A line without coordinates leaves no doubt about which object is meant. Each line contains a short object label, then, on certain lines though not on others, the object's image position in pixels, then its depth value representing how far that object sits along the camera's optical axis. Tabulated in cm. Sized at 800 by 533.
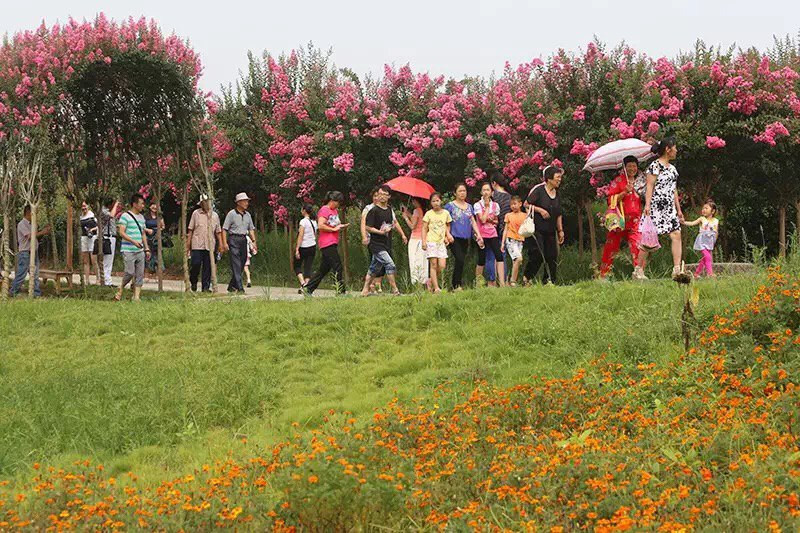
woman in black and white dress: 1239
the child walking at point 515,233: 1407
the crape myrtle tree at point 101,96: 1677
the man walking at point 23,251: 1825
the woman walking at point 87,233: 2105
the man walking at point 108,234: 2120
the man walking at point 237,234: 1866
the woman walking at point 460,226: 1432
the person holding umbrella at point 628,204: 1312
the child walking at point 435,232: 1412
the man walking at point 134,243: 1571
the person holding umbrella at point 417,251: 1479
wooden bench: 1842
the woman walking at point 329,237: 1597
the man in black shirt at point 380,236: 1472
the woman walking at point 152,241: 2316
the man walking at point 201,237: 1877
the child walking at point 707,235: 1475
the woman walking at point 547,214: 1359
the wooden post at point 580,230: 2138
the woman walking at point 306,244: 1753
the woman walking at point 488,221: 1446
